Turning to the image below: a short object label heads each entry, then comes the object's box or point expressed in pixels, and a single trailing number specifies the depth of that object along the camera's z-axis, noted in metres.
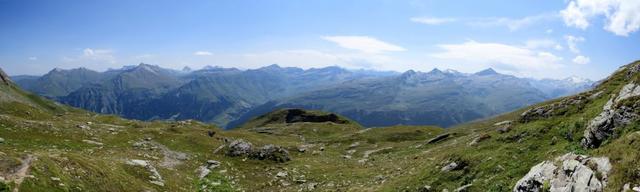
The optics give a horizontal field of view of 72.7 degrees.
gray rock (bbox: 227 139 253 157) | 60.79
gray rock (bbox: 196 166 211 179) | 48.97
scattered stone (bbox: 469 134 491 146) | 42.17
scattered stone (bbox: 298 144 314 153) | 82.51
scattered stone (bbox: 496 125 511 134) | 42.23
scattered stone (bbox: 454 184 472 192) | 29.60
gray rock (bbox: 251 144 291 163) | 60.41
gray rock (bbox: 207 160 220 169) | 53.74
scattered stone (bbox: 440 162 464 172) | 34.36
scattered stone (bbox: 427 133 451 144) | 84.56
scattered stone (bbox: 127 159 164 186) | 39.57
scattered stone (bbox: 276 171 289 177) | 52.23
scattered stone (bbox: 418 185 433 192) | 32.75
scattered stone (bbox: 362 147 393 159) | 82.47
